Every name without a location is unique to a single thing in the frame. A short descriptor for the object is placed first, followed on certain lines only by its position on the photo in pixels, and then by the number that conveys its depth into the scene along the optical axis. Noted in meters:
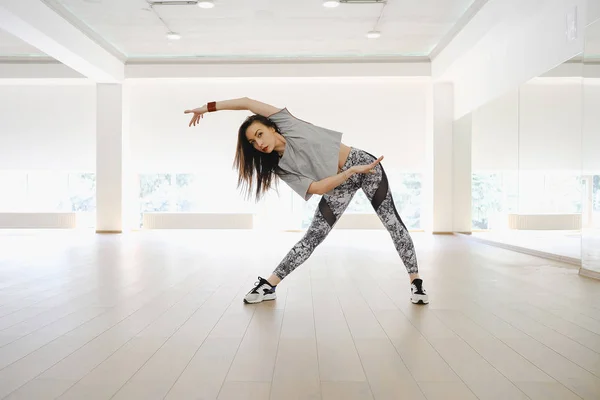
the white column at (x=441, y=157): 10.05
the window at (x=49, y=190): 11.41
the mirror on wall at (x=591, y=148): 4.42
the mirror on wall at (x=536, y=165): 5.65
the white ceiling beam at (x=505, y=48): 5.92
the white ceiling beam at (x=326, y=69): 10.05
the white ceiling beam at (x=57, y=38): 6.82
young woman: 2.81
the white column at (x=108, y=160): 10.39
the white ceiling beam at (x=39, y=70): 10.21
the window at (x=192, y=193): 11.34
